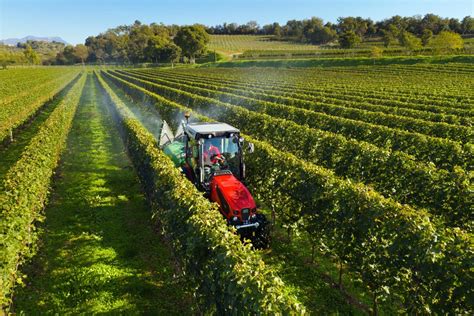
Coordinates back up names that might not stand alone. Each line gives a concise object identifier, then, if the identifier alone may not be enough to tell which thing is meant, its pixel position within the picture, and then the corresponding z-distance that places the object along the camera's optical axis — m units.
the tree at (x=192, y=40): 116.56
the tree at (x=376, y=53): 77.88
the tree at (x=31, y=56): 149.38
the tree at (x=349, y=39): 99.62
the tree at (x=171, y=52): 119.00
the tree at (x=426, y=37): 95.96
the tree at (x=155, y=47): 123.78
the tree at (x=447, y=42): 75.38
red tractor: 8.83
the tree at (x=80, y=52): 174.75
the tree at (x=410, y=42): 83.62
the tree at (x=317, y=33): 139.62
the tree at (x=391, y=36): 101.70
